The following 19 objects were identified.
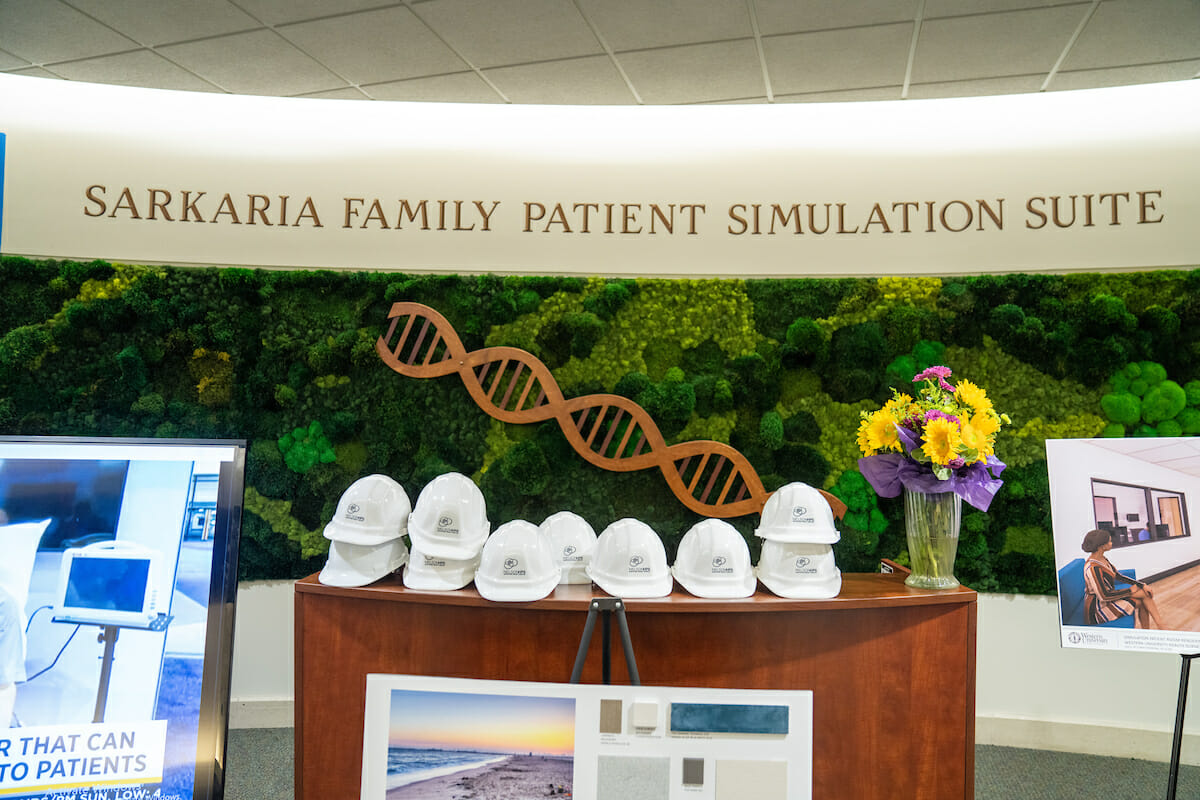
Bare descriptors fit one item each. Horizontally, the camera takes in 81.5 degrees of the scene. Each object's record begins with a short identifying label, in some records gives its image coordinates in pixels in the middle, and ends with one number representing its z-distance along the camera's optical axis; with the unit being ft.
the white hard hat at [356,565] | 6.66
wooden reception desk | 6.52
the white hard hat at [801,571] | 6.65
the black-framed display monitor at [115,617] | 4.57
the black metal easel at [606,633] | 4.89
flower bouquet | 6.91
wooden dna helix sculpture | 10.60
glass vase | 7.07
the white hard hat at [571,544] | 7.04
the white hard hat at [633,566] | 6.47
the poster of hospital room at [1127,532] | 7.09
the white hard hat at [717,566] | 6.55
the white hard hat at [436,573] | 6.57
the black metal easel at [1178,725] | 6.70
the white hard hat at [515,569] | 6.27
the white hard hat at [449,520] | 6.66
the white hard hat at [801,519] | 6.72
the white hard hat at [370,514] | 6.72
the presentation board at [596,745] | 4.35
